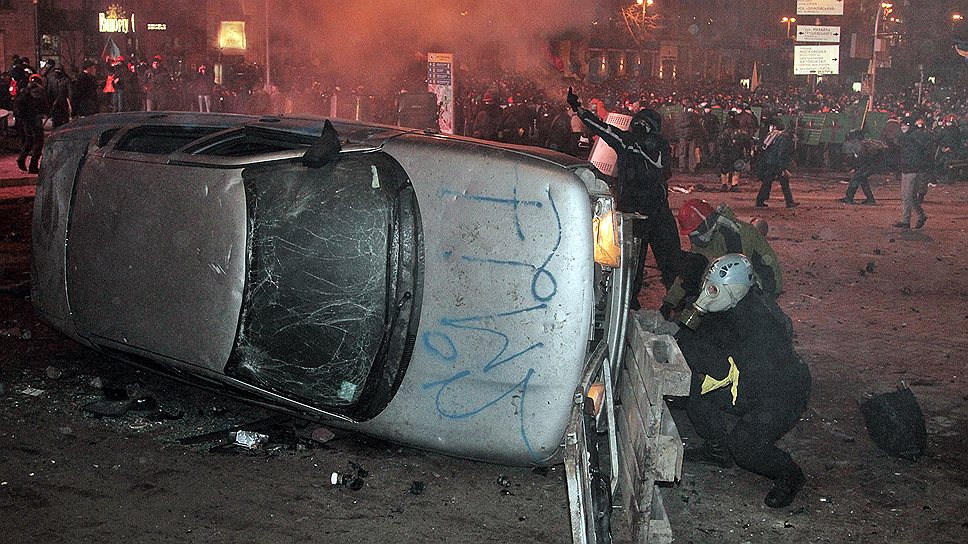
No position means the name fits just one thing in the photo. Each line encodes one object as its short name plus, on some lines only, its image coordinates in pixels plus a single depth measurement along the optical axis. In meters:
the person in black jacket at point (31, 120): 15.16
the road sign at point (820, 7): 42.25
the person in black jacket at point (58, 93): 16.12
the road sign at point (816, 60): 39.47
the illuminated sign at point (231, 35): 30.11
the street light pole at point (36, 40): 33.91
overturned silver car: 3.94
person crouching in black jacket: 4.57
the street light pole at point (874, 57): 33.28
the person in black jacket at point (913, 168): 13.53
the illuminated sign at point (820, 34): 40.47
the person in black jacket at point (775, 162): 15.56
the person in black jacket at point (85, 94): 17.09
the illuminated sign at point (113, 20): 34.09
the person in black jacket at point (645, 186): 7.61
